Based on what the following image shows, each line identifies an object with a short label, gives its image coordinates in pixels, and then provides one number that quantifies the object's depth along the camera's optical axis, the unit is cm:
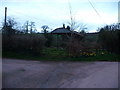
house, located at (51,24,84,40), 1184
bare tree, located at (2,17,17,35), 1046
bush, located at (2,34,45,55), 1010
